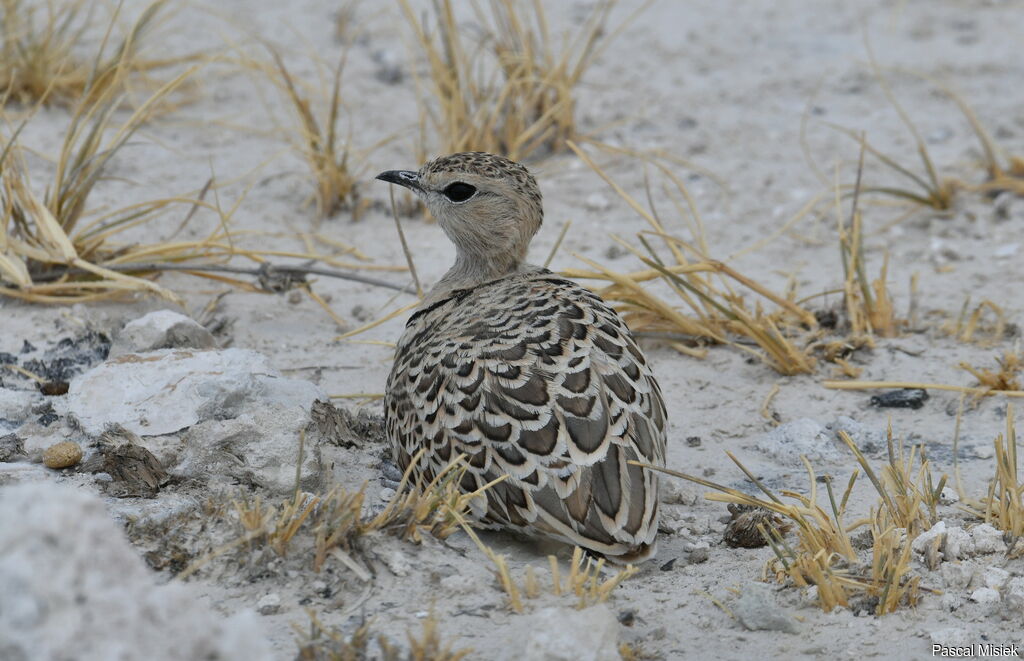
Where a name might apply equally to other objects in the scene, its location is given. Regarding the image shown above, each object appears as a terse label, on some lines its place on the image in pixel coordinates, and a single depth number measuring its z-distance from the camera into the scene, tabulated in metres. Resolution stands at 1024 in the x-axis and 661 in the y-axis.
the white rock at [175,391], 7.64
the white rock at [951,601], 6.07
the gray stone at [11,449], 7.41
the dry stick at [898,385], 8.55
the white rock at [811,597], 6.12
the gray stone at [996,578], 6.18
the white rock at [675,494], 7.54
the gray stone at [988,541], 6.44
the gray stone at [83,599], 3.66
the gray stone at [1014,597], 5.99
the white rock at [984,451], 7.97
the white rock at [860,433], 8.24
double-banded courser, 6.44
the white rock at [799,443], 8.09
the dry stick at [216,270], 9.68
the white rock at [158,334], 8.77
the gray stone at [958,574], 6.25
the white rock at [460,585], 6.09
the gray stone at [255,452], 6.99
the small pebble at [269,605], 5.87
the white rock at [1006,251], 11.23
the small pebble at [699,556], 6.76
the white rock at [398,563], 6.16
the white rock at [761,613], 5.91
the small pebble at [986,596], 6.10
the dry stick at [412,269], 8.90
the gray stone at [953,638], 5.73
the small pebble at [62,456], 7.26
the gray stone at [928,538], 6.43
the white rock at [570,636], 5.13
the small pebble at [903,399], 8.77
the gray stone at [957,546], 6.40
